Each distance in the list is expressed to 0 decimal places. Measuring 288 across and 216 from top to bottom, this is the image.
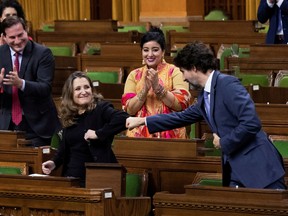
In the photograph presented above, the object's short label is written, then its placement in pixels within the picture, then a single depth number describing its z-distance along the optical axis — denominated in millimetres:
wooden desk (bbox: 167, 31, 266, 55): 18534
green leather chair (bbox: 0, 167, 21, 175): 10960
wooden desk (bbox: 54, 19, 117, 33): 21298
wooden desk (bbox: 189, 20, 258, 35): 19286
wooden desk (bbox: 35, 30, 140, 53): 19460
